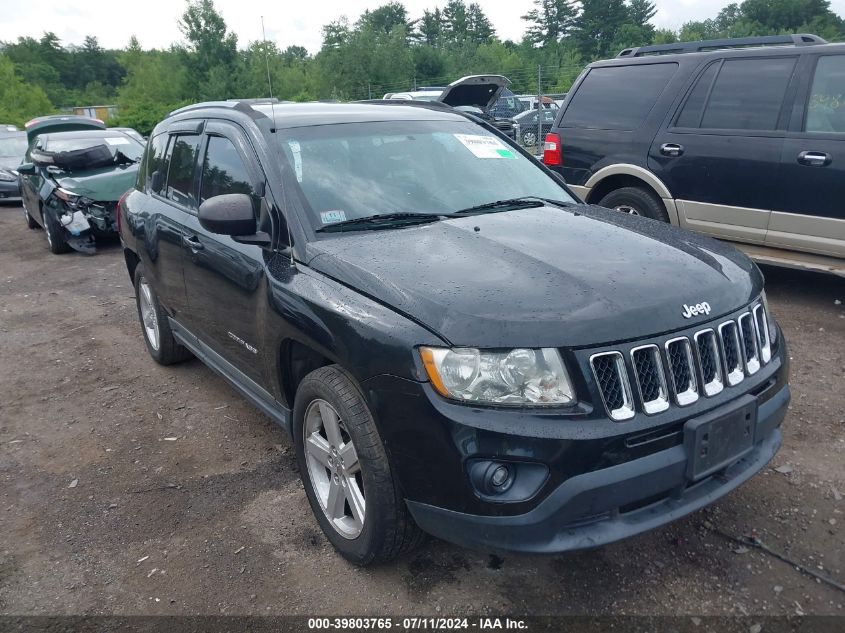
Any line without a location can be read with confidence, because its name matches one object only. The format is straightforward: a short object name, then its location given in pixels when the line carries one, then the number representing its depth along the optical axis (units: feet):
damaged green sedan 30.48
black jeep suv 7.18
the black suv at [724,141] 17.42
